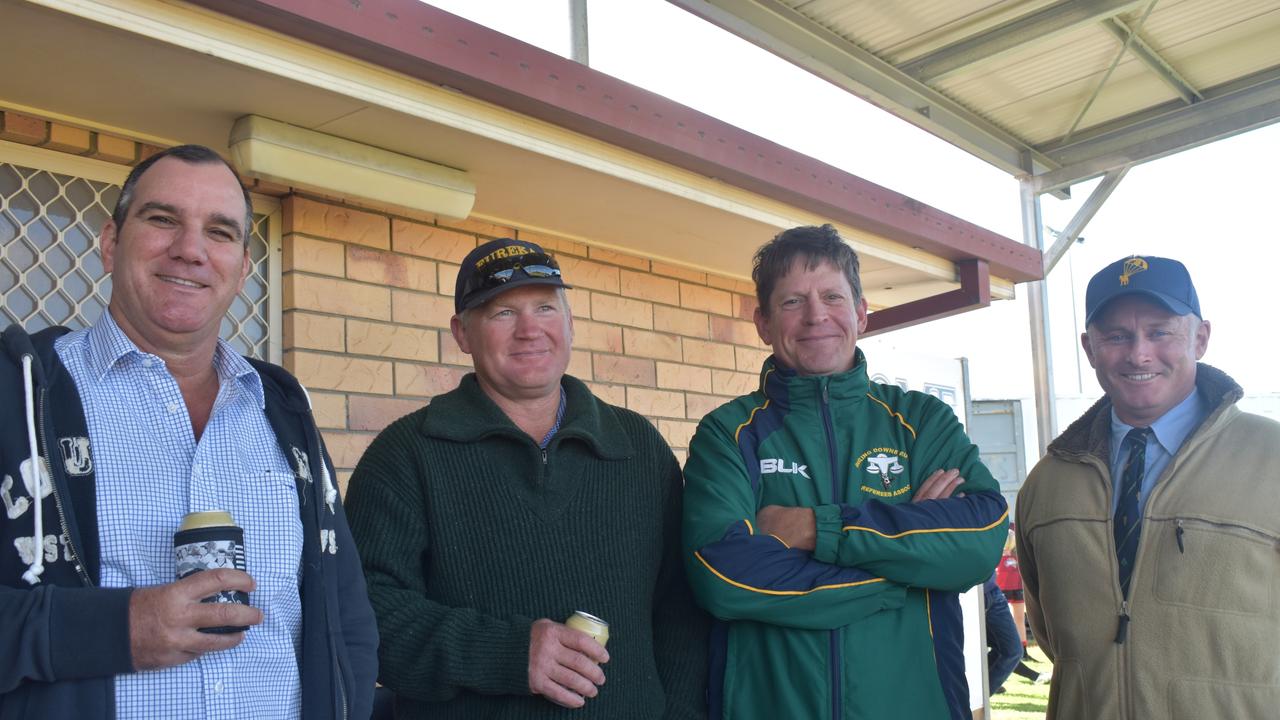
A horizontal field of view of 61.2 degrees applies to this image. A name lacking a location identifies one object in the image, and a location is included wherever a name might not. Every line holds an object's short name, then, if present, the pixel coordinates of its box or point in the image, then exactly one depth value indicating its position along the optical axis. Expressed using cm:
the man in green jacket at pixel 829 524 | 240
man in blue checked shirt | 166
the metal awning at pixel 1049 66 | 641
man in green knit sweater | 234
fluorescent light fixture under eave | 292
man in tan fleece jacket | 252
